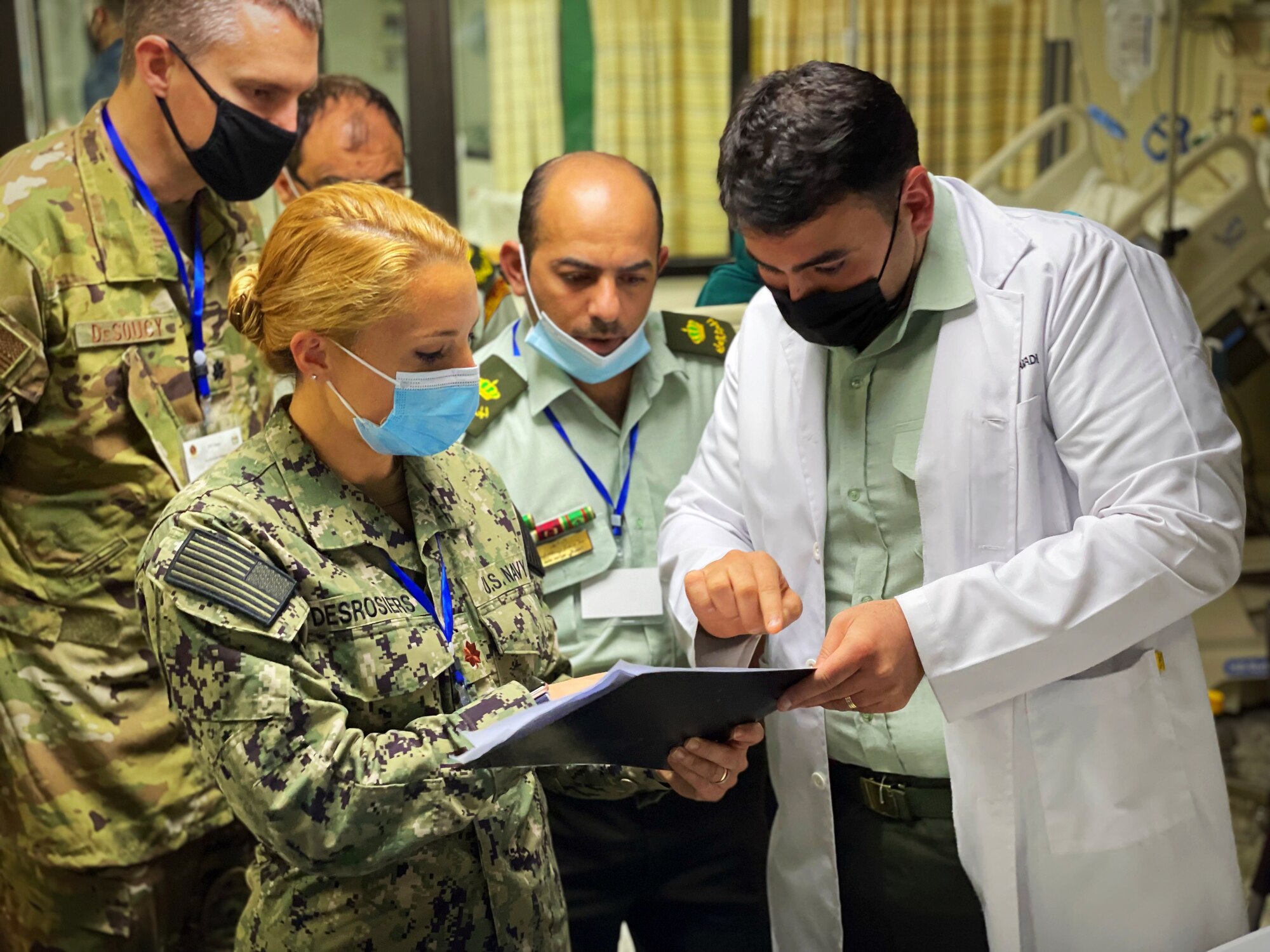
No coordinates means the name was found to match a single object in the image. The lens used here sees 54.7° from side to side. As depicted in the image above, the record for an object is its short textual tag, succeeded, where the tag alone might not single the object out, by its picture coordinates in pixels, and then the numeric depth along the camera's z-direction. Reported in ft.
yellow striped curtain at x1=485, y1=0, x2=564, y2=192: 14.61
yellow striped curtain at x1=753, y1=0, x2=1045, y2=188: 14.62
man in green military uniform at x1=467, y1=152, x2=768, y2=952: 6.08
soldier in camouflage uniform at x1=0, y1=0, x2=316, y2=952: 6.14
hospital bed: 11.87
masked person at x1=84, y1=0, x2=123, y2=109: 10.59
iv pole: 11.07
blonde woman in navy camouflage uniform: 3.97
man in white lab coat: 4.40
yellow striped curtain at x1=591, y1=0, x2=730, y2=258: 14.83
